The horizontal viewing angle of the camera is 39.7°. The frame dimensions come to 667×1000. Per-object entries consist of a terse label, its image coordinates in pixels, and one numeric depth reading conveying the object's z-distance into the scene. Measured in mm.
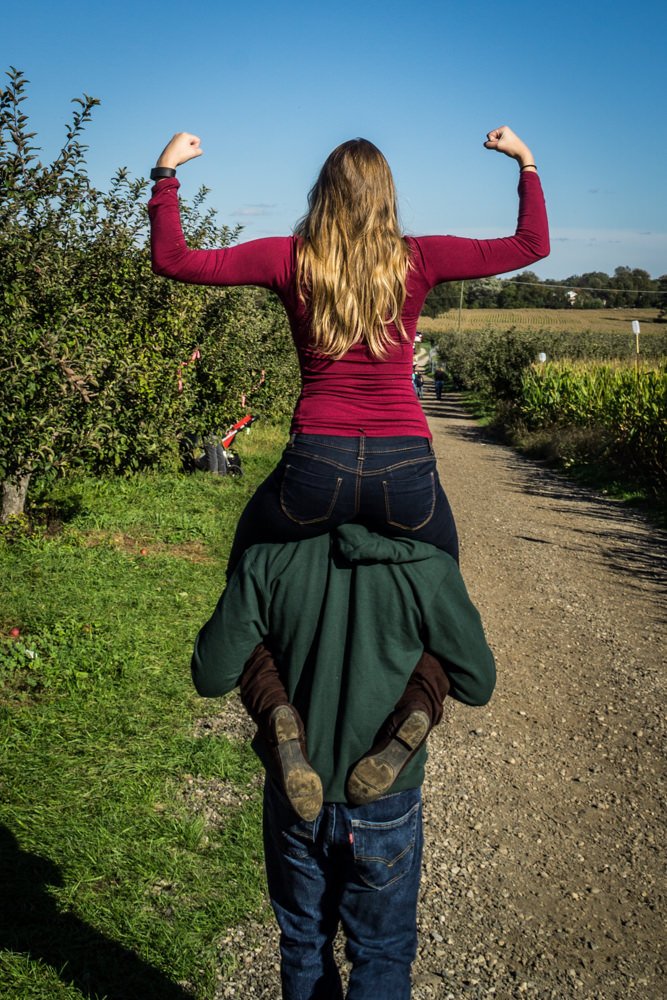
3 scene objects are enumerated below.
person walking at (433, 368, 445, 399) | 44125
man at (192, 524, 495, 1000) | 1822
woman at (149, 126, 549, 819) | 1783
